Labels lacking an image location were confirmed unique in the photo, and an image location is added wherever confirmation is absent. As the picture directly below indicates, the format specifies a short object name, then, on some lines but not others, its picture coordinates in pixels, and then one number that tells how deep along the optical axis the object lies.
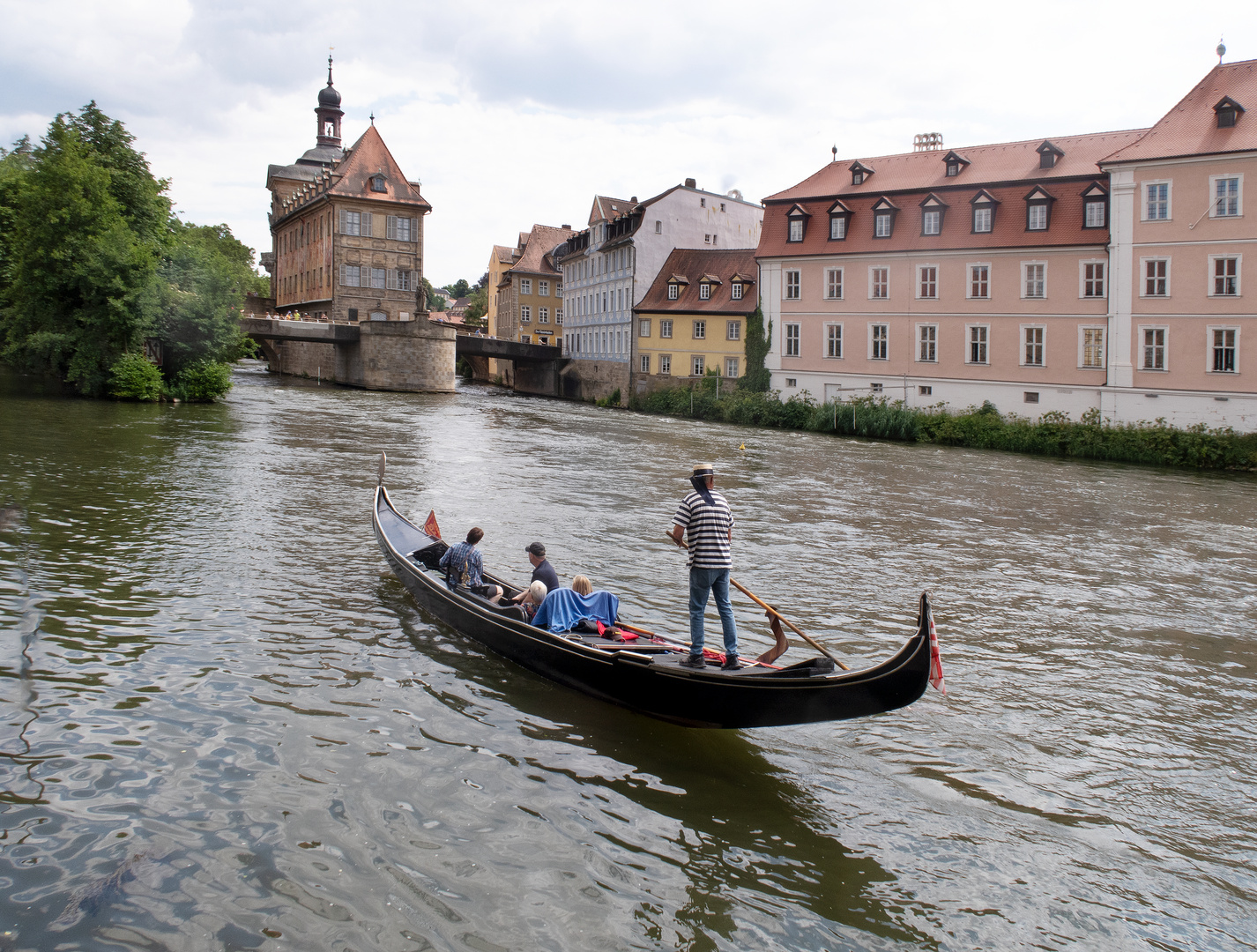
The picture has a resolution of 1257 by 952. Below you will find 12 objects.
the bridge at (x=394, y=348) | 60.94
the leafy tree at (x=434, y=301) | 156.62
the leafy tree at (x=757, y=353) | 48.00
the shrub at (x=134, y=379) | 40.34
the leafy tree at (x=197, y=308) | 41.25
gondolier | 8.68
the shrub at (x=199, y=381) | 42.38
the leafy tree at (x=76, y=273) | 40.59
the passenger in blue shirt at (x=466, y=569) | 11.37
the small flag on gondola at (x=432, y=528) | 13.93
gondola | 6.97
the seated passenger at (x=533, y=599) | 10.45
